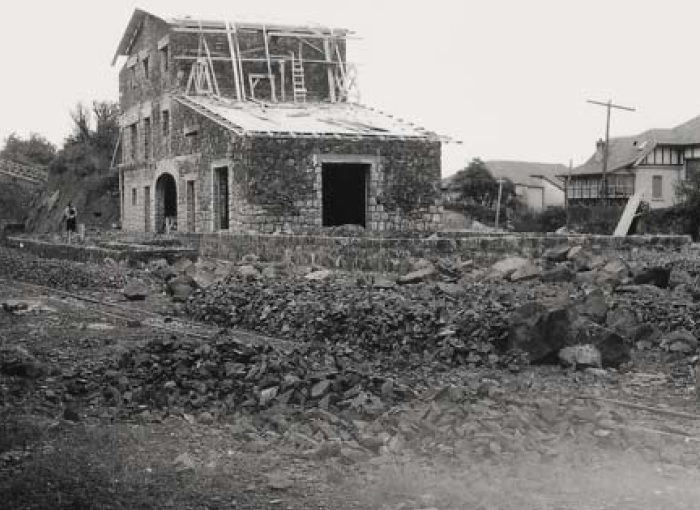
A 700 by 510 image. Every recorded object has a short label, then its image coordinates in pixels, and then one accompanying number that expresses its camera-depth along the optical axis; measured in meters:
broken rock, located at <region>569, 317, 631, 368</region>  9.88
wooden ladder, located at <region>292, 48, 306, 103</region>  32.88
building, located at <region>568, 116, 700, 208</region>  56.22
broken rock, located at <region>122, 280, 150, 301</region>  16.22
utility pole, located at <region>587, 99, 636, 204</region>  40.73
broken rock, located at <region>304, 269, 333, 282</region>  15.73
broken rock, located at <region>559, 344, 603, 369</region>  9.68
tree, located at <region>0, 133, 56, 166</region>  76.01
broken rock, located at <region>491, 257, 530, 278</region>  15.32
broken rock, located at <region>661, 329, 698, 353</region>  10.12
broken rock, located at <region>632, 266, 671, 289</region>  13.70
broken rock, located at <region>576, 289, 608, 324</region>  11.05
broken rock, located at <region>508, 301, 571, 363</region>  10.02
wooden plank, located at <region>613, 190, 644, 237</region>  24.34
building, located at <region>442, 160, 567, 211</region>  79.19
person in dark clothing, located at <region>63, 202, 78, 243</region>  34.03
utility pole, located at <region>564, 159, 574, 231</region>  42.69
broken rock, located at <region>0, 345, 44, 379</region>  8.77
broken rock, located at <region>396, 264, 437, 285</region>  15.11
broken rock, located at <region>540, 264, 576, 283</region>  14.83
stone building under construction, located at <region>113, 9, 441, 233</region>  26.41
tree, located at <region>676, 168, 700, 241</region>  40.09
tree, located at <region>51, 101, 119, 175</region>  46.31
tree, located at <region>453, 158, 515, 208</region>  62.22
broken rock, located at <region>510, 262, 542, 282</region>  15.01
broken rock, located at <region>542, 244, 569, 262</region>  16.36
